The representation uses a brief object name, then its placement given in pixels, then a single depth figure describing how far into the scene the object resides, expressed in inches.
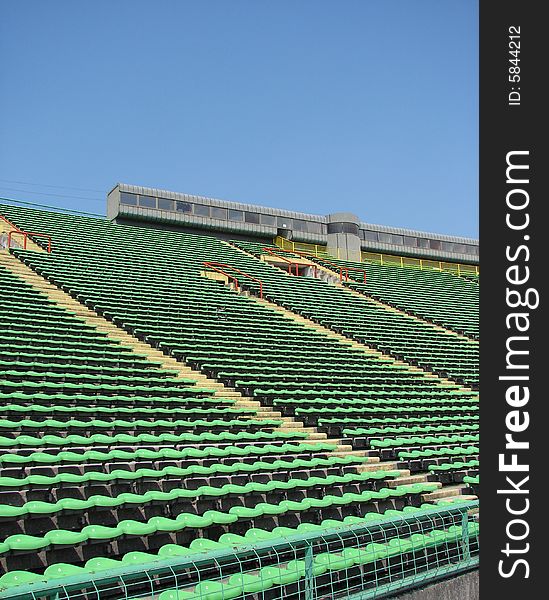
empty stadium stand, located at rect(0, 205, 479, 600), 209.9
